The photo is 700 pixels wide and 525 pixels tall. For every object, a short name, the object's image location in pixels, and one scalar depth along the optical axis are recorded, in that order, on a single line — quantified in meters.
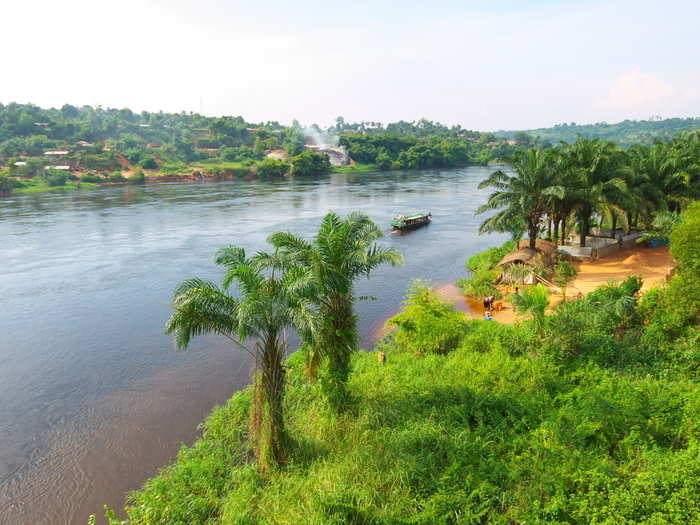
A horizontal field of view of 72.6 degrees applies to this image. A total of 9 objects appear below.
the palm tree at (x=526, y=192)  31.69
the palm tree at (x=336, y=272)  13.51
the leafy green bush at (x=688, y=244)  18.33
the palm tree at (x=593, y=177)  31.81
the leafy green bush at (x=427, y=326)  20.30
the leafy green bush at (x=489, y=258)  35.39
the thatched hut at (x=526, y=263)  29.63
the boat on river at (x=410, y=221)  54.49
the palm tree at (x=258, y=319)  11.53
